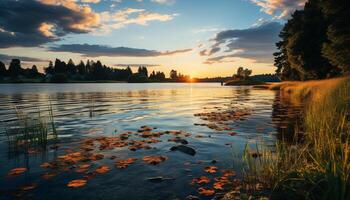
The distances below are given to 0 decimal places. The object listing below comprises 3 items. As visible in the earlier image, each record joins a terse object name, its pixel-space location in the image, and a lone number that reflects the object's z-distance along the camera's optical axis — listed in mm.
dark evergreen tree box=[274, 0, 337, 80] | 50250
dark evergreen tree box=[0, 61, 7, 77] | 190362
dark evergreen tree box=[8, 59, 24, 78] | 194625
